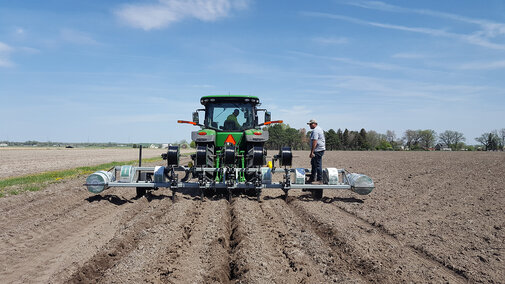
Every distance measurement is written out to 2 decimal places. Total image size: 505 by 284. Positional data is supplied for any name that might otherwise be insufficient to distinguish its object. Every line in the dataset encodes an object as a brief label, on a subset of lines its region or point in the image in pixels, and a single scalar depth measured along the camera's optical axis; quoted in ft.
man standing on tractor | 30.01
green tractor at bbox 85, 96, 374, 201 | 27.27
